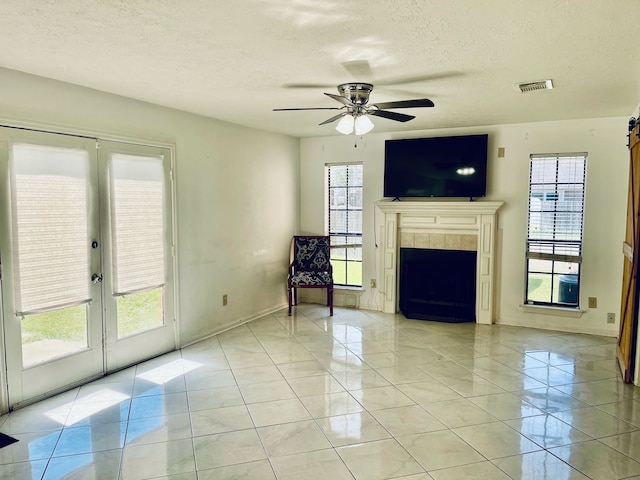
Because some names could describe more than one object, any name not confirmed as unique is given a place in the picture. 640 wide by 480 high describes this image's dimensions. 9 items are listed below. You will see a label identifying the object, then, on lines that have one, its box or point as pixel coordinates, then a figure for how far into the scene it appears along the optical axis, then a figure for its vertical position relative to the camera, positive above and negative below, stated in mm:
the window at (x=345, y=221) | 6309 -97
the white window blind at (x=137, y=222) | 3834 -75
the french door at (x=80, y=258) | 3115 -361
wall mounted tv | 5418 +614
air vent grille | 3387 +1024
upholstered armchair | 6117 -585
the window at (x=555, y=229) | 5102 -162
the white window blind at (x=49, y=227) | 3121 -99
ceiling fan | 3373 +823
